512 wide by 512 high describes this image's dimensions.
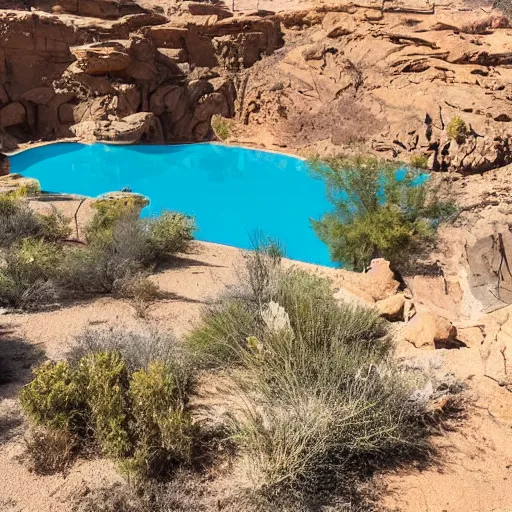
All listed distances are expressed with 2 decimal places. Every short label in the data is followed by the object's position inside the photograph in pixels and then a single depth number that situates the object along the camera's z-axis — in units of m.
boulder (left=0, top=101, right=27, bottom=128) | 21.08
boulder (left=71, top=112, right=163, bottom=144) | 21.50
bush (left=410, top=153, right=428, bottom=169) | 18.50
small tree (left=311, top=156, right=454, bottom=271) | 10.52
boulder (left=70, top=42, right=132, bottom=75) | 21.45
